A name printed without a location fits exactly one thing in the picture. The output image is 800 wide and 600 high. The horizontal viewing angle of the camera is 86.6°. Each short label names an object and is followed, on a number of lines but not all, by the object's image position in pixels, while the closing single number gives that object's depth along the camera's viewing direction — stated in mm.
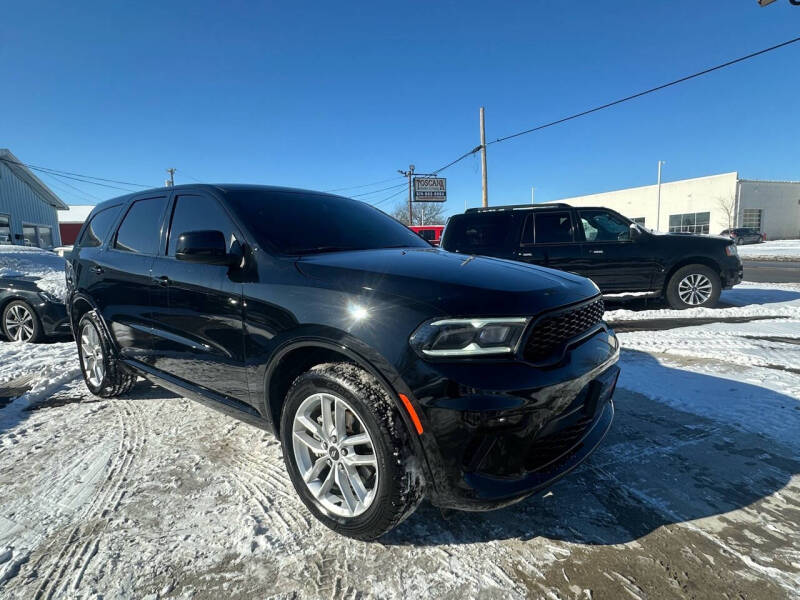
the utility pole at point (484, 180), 20797
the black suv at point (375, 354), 1702
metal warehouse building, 20375
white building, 42906
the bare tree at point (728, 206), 42750
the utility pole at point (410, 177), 37953
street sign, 37156
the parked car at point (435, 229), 27197
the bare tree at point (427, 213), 65500
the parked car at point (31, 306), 5863
